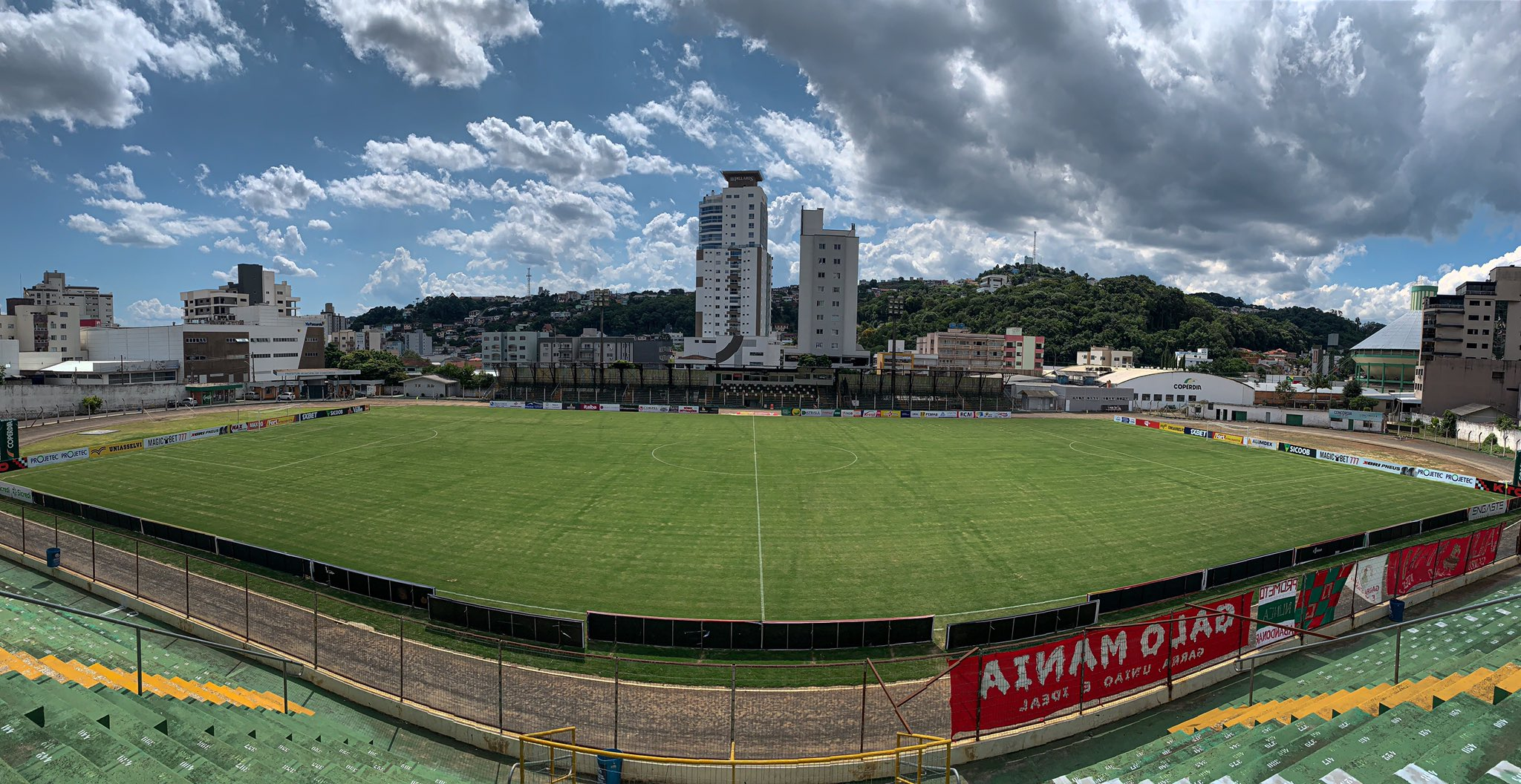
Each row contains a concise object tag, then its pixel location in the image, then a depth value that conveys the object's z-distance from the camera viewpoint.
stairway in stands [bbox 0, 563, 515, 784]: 9.09
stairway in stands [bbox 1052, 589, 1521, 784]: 9.20
